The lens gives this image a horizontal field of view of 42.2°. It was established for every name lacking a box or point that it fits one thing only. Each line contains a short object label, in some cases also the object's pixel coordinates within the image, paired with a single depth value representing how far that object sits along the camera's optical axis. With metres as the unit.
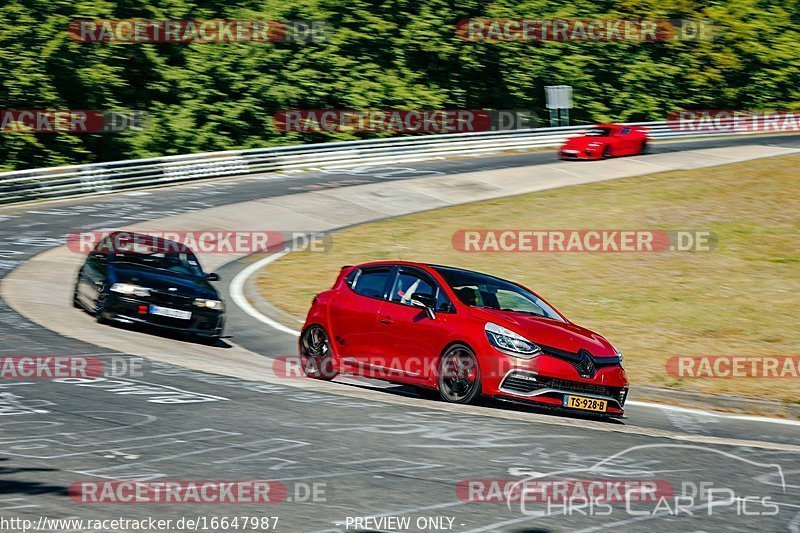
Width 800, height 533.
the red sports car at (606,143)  37.41
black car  14.31
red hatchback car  10.23
